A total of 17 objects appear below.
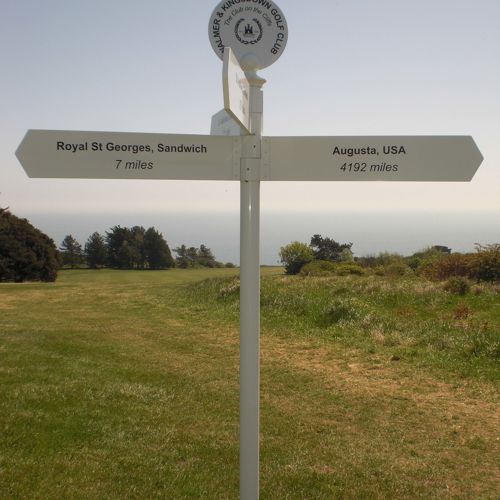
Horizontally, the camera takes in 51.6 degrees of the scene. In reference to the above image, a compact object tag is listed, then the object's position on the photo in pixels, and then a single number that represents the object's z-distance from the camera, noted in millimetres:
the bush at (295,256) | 27078
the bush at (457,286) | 13633
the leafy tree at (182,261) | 48625
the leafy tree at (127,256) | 47219
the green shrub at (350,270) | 22292
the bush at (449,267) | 17531
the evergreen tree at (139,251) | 47375
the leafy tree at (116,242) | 47875
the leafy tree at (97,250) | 48625
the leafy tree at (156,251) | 46938
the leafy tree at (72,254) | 50844
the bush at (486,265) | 16375
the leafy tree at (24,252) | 37562
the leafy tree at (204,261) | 48972
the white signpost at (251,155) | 2582
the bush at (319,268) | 22523
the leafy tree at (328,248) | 28312
